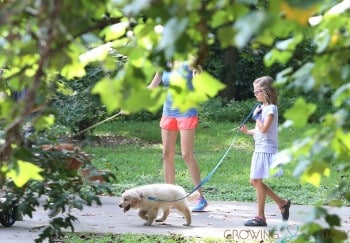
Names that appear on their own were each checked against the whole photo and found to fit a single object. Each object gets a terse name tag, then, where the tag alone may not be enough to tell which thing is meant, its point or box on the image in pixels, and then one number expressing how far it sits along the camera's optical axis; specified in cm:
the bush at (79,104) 3169
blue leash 1824
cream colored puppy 1825
